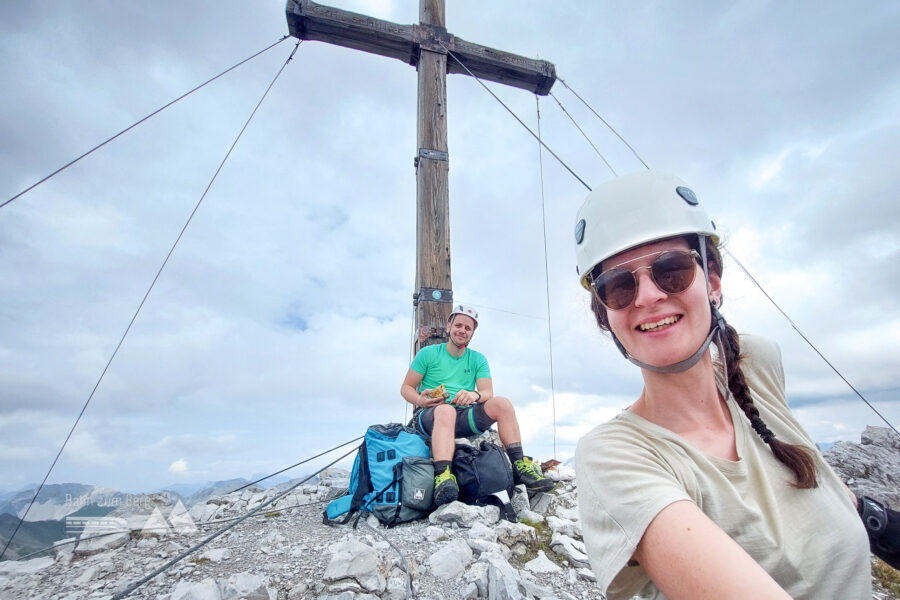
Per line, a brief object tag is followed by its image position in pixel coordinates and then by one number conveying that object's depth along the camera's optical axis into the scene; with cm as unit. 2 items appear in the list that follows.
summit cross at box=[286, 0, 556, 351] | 489
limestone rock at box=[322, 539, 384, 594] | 235
